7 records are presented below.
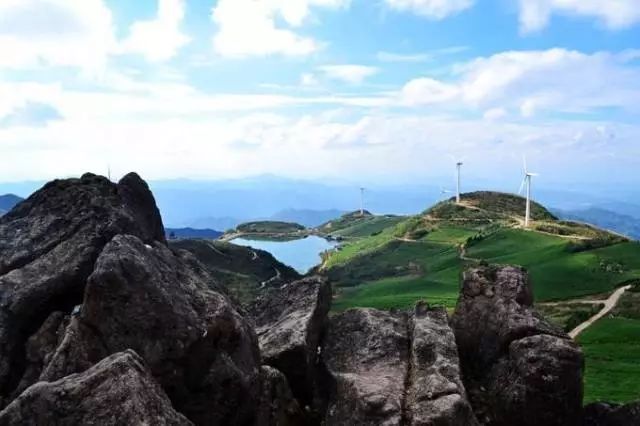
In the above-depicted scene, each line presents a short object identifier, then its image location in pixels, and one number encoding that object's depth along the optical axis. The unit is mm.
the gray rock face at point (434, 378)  21828
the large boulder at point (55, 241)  22406
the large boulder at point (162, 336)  19547
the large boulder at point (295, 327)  27000
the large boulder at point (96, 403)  15672
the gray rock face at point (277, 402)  23578
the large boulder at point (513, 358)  25594
